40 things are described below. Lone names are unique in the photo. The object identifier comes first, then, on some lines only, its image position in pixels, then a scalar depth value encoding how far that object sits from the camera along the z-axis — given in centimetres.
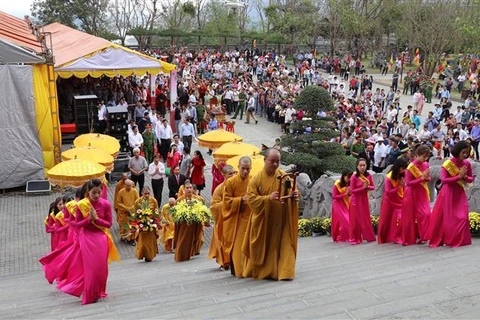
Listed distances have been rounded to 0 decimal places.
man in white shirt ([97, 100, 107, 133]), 2028
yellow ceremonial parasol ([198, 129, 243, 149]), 1527
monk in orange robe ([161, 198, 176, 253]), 1114
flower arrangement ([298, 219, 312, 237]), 1202
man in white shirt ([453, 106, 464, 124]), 2323
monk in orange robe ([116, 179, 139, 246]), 1225
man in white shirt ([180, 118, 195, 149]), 1917
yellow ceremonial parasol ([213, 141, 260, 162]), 1390
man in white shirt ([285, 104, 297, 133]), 2389
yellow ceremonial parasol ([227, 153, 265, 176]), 1218
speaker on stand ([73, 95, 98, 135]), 2167
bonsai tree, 1470
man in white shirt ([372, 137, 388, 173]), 1634
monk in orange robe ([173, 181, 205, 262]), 1009
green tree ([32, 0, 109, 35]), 4394
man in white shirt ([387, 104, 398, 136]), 2244
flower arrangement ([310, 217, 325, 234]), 1181
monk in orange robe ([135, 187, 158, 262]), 1051
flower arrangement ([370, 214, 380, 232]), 1060
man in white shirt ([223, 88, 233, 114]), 2817
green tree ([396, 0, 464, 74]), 3834
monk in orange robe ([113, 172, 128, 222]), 1235
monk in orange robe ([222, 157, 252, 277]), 757
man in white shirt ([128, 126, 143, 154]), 1745
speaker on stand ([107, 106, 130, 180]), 1909
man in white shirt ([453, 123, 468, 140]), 1862
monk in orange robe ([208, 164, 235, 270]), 838
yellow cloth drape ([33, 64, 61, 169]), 1605
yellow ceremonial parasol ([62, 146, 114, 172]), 1292
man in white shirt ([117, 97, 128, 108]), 2103
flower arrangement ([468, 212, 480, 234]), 868
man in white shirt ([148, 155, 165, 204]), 1416
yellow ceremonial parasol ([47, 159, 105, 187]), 1172
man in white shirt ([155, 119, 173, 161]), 1891
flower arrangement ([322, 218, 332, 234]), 1157
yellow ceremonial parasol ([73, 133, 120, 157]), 1426
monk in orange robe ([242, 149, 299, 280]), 681
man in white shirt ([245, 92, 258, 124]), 2695
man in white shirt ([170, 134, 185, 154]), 1656
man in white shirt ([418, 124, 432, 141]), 1849
